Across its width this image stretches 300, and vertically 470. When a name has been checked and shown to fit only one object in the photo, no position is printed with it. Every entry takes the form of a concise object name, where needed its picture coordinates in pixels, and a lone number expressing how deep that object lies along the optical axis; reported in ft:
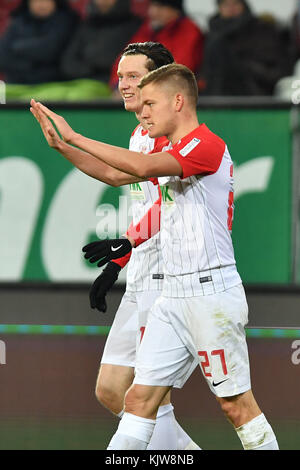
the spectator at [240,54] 49.83
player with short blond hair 26.07
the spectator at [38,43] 54.13
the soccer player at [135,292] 29.78
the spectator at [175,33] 50.42
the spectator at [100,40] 52.80
